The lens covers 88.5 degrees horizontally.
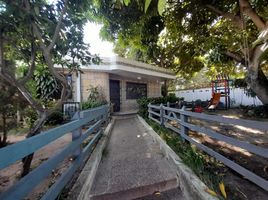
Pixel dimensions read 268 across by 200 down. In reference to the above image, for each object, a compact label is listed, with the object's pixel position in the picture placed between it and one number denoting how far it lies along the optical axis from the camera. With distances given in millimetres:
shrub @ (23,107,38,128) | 6029
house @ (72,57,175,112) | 7996
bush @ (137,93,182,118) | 7631
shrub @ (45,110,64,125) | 6913
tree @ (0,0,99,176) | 2277
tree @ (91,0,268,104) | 5337
